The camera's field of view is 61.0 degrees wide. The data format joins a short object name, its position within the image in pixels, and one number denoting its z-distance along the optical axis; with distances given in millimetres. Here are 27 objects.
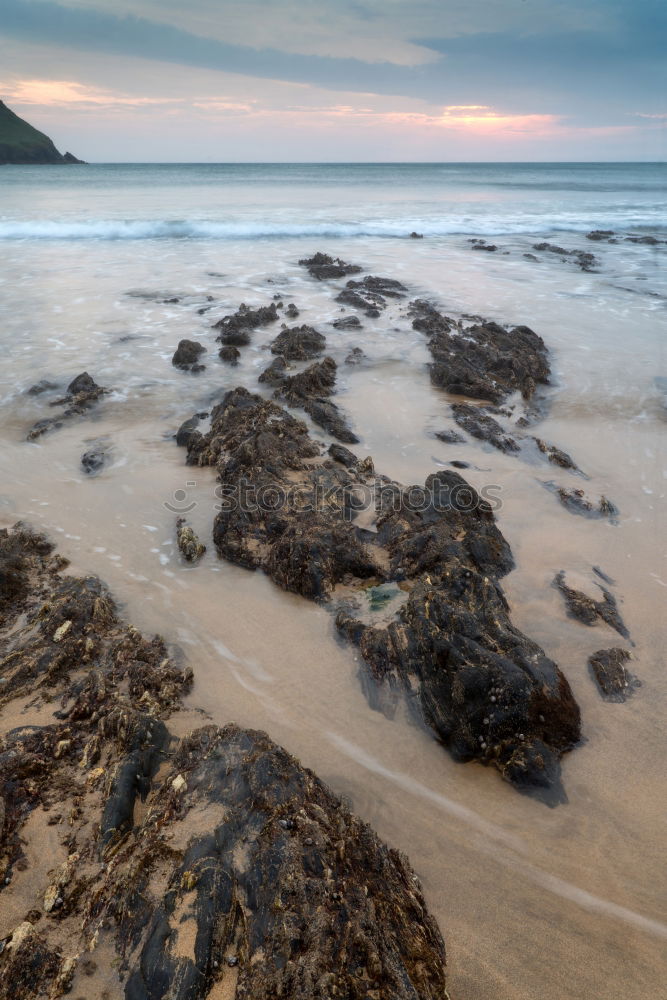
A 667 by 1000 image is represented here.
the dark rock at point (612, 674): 3271
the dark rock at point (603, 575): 4186
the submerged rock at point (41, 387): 7656
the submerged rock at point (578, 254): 17523
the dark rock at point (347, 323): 10445
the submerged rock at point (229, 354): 8805
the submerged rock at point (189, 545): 4352
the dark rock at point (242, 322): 9586
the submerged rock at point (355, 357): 8773
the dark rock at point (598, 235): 24020
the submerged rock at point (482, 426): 6319
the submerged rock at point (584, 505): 5066
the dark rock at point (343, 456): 5625
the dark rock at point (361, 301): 11439
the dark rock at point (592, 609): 3764
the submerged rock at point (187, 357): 8570
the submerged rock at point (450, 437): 6344
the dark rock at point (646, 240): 22781
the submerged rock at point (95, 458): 5684
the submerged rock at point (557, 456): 5898
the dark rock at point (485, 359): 7719
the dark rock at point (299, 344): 8958
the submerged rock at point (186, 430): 6172
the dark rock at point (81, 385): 7555
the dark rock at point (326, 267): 15156
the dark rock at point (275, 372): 7973
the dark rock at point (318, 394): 6430
